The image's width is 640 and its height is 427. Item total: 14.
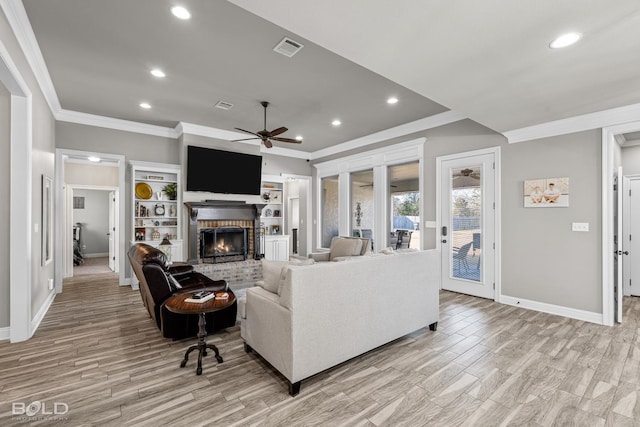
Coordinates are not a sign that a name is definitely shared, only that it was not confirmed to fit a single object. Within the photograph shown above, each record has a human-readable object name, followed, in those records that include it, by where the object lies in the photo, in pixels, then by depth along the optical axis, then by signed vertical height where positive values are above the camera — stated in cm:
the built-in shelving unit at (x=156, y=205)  577 +20
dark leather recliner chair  305 -87
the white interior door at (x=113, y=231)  729 -42
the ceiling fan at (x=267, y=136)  457 +126
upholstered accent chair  488 -57
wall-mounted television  586 +92
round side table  246 -79
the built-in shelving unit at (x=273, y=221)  746 -17
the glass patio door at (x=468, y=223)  464 -15
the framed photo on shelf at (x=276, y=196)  795 +50
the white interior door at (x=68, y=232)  652 -39
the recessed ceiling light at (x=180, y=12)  248 +174
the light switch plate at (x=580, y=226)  376 -16
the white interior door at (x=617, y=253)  367 -49
